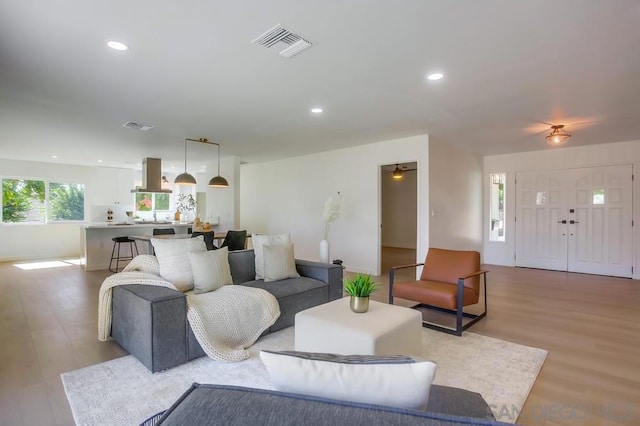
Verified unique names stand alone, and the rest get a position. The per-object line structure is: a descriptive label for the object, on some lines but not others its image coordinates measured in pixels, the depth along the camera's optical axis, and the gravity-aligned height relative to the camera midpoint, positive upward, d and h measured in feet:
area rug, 6.82 -3.97
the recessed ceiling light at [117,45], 8.56 +4.31
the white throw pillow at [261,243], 12.56 -1.22
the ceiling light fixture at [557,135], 16.52 +3.77
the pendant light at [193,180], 21.20 +1.97
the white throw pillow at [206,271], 10.26 -1.87
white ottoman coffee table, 7.35 -2.77
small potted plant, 8.52 -2.03
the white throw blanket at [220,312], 8.75 -2.86
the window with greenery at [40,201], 27.35 +0.84
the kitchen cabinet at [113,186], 31.40 +2.41
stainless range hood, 25.68 +2.75
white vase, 18.30 -2.17
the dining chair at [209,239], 19.38 -1.61
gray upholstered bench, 2.23 -1.39
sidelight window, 25.34 +0.34
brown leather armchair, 11.11 -2.69
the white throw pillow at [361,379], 2.70 -1.38
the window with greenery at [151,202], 35.81 +1.01
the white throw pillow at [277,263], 12.21 -1.92
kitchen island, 22.45 -1.88
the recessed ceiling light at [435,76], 10.50 +4.31
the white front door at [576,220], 20.76 -0.55
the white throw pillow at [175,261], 10.19 -1.56
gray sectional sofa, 8.13 -2.96
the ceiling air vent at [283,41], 8.07 +4.31
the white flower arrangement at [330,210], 19.07 +0.07
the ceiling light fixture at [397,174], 28.77 +3.30
